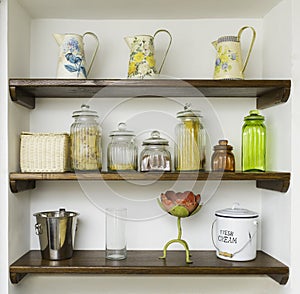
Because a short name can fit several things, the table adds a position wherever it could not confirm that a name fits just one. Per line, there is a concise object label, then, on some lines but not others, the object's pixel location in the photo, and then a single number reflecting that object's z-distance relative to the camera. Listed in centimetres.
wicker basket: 186
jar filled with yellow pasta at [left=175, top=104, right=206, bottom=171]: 190
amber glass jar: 191
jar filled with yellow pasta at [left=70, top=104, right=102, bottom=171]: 189
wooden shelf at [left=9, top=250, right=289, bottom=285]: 180
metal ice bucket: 188
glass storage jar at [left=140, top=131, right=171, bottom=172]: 191
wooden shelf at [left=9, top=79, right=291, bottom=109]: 180
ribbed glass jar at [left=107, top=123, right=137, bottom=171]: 194
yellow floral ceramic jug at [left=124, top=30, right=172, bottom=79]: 188
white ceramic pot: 187
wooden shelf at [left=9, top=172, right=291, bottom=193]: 180
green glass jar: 194
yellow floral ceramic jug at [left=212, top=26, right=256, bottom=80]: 189
